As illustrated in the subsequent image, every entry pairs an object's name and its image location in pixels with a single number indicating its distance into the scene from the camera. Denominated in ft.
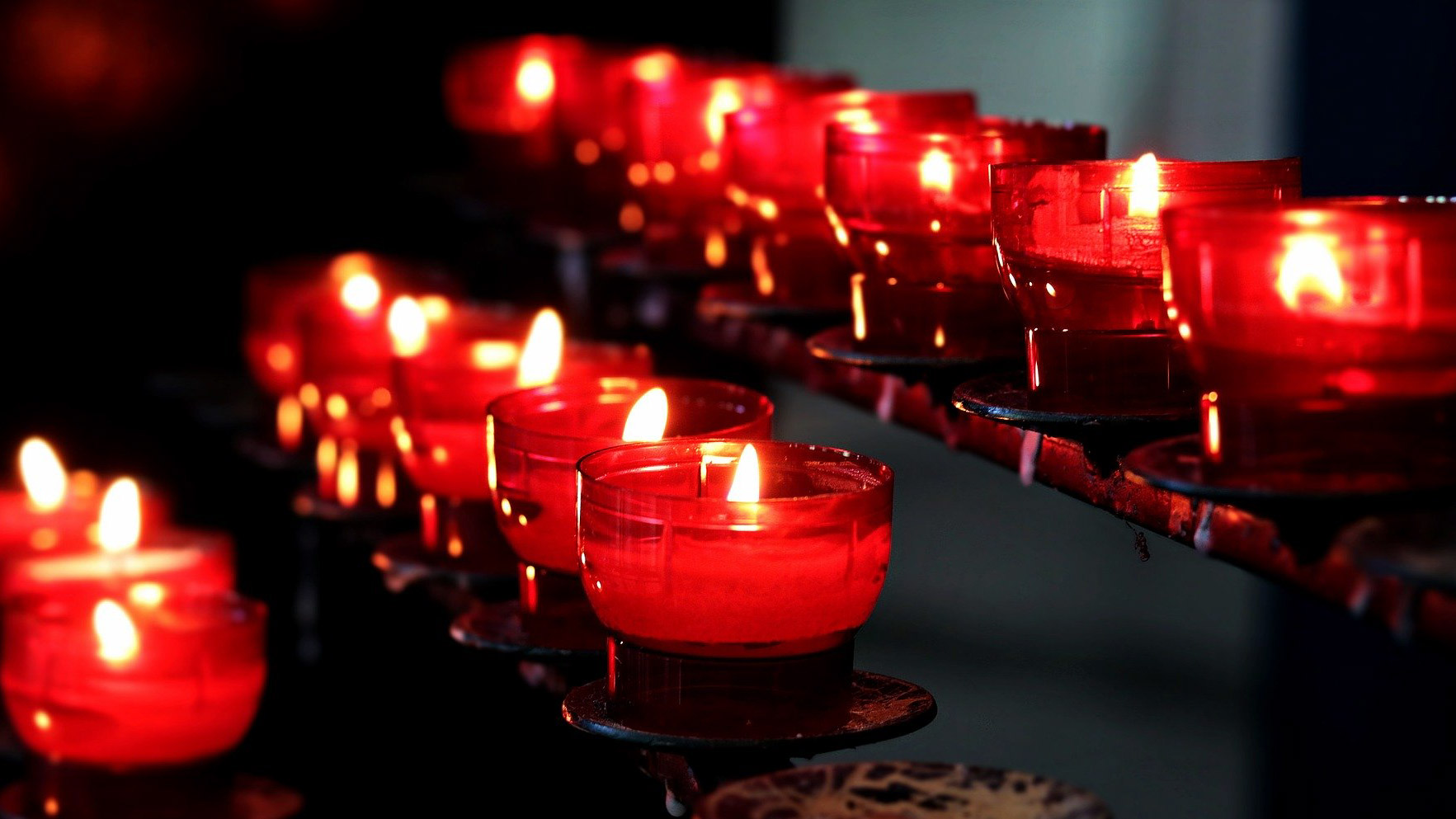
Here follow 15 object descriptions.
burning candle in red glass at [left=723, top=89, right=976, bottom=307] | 3.46
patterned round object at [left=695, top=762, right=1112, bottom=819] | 2.72
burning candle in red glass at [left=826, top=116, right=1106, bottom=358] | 3.14
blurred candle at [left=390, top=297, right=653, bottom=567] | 3.41
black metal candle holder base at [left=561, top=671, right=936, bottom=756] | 2.84
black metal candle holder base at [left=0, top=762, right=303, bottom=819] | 3.55
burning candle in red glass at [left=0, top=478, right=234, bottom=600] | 3.87
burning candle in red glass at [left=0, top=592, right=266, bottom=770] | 3.52
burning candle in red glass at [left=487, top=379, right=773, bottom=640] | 3.06
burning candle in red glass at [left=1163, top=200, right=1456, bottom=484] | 2.69
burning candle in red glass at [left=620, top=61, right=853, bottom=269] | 3.78
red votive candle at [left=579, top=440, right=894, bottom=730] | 2.84
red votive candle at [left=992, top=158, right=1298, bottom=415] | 2.90
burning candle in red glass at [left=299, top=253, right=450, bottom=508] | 3.91
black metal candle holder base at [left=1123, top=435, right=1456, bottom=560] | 2.68
